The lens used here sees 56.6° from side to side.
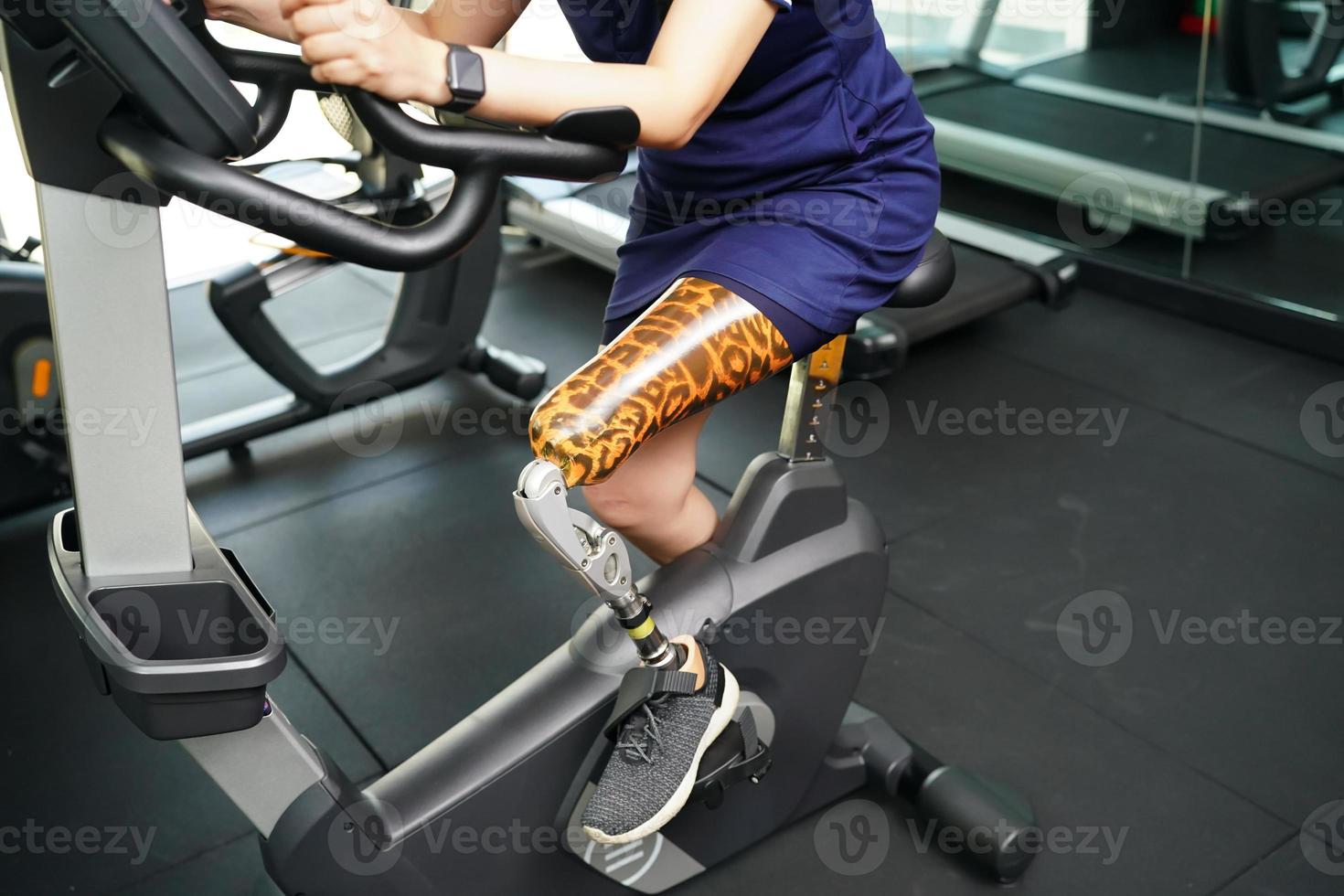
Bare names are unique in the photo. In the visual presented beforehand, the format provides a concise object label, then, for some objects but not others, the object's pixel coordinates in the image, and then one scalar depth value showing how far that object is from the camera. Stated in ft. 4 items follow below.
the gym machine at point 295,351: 7.81
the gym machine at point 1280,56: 10.24
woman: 4.14
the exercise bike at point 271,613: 3.31
